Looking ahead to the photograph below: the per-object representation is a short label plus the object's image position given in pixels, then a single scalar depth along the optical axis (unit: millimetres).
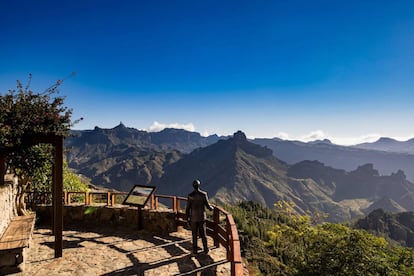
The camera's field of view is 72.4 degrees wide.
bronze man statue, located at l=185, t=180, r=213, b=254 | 7406
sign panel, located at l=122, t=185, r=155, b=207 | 9570
